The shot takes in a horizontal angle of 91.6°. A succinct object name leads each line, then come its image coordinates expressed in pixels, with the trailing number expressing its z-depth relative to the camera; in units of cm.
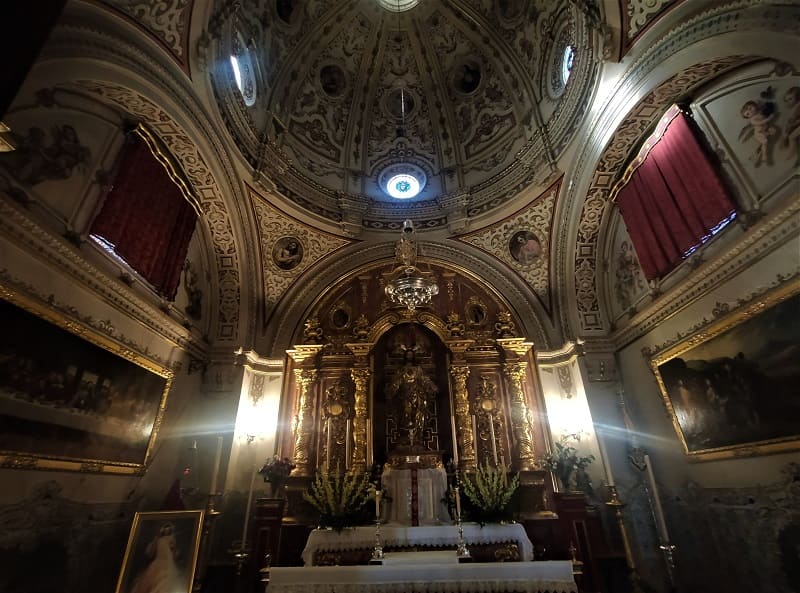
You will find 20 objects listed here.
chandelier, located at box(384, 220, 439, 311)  821
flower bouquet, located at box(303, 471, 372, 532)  774
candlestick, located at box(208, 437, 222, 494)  794
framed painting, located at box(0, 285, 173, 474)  517
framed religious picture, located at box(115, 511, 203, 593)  598
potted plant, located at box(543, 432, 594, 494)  919
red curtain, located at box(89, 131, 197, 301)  726
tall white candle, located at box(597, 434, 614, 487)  901
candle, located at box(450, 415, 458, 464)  1008
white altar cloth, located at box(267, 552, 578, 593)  556
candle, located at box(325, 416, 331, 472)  991
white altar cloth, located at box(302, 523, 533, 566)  744
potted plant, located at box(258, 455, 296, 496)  931
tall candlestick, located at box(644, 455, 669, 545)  686
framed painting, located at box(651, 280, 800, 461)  552
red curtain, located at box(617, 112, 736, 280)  714
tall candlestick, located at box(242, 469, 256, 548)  893
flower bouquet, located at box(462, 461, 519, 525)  770
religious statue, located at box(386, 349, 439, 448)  1028
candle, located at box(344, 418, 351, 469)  1005
